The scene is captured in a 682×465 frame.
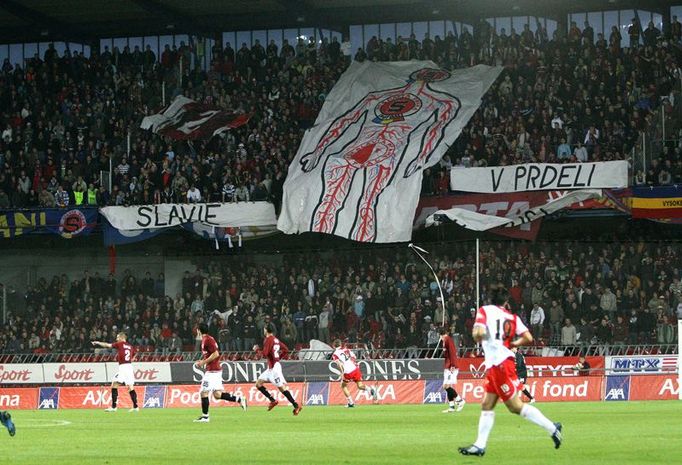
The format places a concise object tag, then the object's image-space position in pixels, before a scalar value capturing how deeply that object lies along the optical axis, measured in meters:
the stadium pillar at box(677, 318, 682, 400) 33.55
